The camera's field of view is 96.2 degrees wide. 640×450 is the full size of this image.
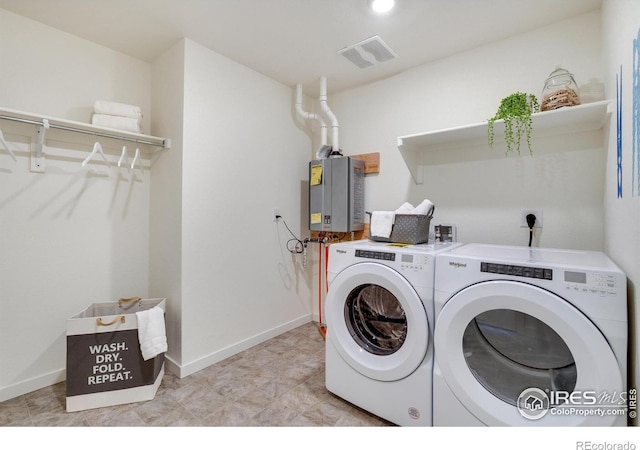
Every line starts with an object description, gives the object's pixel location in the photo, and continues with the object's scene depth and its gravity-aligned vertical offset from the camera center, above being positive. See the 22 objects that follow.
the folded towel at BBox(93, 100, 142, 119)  1.91 +0.78
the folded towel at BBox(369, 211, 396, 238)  1.85 +0.01
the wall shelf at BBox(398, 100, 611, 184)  1.51 +0.60
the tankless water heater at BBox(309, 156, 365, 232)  2.39 +0.27
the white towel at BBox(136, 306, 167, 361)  1.70 -0.66
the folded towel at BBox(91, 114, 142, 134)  1.90 +0.69
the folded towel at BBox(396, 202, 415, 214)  1.87 +0.11
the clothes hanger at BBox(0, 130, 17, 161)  1.55 +0.42
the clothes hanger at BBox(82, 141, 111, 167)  1.74 +0.47
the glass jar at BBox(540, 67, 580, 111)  1.56 +0.76
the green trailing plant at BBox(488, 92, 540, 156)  1.62 +0.64
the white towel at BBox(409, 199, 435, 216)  1.83 +0.11
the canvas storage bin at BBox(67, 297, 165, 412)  1.61 -0.82
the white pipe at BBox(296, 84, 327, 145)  2.70 +1.05
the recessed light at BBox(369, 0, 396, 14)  1.63 +1.27
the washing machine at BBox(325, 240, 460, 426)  1.38 -0.57
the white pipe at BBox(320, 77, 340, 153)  2.60 +0.98
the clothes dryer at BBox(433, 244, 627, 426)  0.98 -0.47
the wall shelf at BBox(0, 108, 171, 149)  1.59 +0.60
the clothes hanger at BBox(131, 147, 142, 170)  1.96 +0.47
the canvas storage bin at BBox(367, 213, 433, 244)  1.76 -0.02
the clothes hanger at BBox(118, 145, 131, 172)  1.84 +0.45
